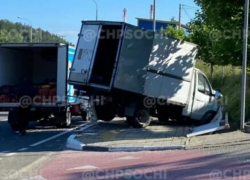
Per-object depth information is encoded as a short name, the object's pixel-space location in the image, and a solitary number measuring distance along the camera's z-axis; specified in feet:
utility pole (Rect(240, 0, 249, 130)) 43.21
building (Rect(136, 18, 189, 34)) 204.92
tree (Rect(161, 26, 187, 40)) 117.62
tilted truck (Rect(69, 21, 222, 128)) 49.67
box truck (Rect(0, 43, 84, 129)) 53.52
